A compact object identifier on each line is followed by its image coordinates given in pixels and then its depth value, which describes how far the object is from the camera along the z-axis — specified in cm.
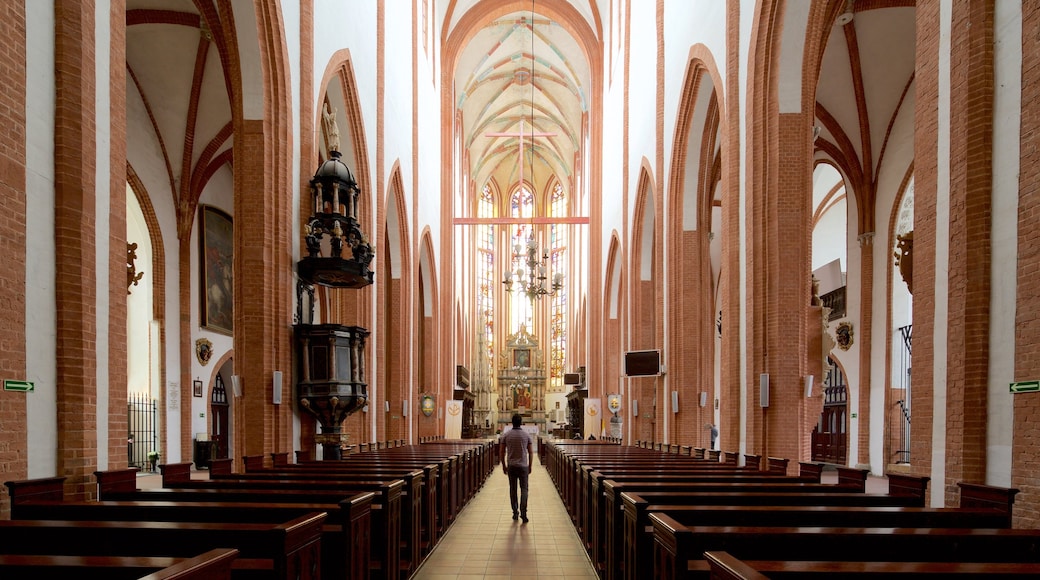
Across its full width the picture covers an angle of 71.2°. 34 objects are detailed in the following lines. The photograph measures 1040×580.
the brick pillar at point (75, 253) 492
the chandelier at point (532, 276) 2503
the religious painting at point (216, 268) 1714
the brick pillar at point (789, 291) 909
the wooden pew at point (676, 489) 510
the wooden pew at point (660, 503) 418
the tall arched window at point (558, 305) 4356
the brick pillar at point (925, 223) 560
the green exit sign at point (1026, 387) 449
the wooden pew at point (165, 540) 323
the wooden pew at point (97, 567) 247
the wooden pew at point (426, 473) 691
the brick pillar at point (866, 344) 1591
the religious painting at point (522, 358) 4328
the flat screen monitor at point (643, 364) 1517
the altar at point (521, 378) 4238
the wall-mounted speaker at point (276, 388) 893
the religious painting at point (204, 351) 1691
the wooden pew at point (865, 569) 245
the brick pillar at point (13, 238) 443
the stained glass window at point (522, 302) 4656
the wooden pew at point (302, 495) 473
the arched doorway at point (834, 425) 1809
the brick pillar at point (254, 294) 881
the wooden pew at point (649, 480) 578
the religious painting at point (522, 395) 4266
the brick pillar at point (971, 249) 498
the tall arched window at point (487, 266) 4478
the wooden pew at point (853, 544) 319
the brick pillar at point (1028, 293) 446
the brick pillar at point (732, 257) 1033
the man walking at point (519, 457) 909
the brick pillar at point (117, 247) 543
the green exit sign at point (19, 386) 443
